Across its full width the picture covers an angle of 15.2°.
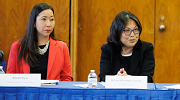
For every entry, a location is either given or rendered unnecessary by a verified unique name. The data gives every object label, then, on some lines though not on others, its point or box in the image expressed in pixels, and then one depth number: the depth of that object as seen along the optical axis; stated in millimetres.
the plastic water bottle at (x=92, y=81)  4341
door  5959
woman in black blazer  4805
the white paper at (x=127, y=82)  4191
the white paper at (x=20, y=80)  4245
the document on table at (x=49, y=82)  4412
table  4142
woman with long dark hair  4937
